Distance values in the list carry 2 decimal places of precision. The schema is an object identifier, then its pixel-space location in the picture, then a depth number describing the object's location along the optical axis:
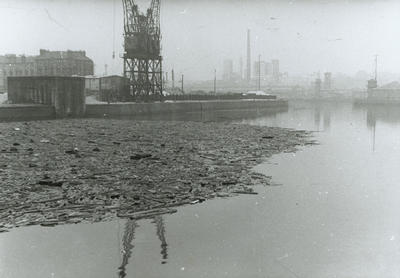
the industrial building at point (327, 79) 179.50
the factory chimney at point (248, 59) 180.65
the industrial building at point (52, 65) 109.06
